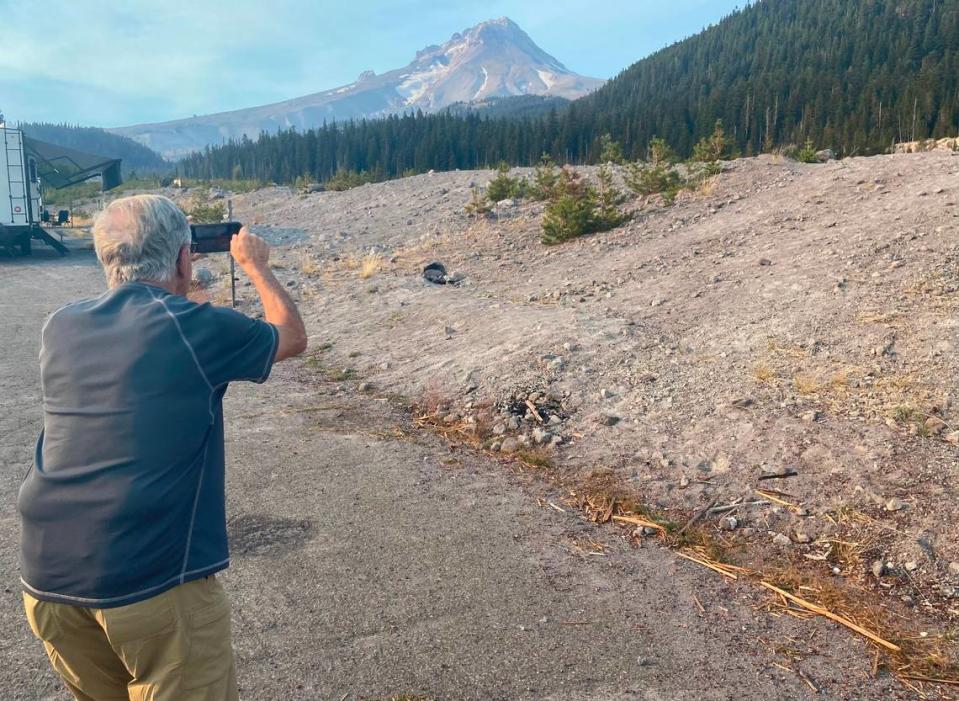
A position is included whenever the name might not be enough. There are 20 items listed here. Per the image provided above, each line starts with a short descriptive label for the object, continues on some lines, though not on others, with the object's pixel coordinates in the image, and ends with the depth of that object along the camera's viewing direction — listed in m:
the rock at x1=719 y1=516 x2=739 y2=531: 4.38
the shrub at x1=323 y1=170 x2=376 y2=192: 30.45
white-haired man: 1.96
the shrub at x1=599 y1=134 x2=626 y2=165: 20.18
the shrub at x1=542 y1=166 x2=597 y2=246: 13.24
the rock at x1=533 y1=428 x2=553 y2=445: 5.78
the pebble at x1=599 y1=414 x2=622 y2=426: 5.84
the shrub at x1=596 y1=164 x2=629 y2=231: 13.49
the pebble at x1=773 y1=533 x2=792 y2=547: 4.19
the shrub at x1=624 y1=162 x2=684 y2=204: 14.91
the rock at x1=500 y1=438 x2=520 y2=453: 5.71
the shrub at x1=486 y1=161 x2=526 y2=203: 17.84
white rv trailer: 20.92
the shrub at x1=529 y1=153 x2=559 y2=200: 16.73
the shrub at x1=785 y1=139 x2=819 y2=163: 16.30
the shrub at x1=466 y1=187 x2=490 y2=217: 17.45
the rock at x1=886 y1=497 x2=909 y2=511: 4.21
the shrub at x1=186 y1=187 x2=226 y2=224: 23.09
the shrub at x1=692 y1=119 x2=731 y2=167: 16.78
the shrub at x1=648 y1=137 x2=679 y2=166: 16.03
